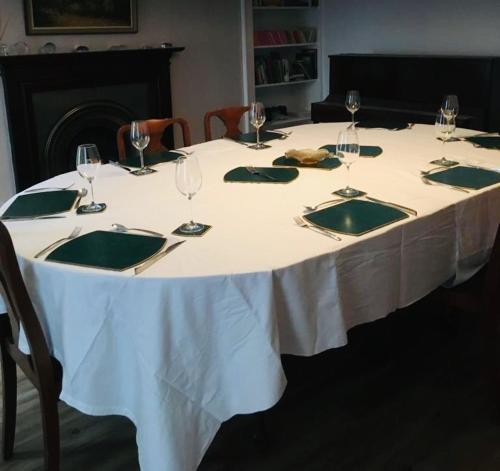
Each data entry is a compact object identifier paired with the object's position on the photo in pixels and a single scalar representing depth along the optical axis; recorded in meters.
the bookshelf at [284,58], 5.73
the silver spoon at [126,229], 1.73
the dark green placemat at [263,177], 2.25
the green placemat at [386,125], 3.27
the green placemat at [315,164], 2.43
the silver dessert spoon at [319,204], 1.91
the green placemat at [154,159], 2.59
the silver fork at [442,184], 2.09
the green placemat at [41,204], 1.93
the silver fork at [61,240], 1.61
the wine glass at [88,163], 1.96
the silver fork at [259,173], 2.27
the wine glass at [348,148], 2.03
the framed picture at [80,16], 4.14
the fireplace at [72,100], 4.13
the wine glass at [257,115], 2.82
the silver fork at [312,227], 1.68
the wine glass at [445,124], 2.73
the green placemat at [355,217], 1.73
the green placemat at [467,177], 2.14
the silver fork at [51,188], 2.23
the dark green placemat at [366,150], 2.62
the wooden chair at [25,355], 1.49
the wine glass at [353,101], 3.21
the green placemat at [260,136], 3.03
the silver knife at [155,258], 1.47
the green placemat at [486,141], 2.73
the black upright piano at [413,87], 4.72
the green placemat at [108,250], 1.51
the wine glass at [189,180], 1.73
